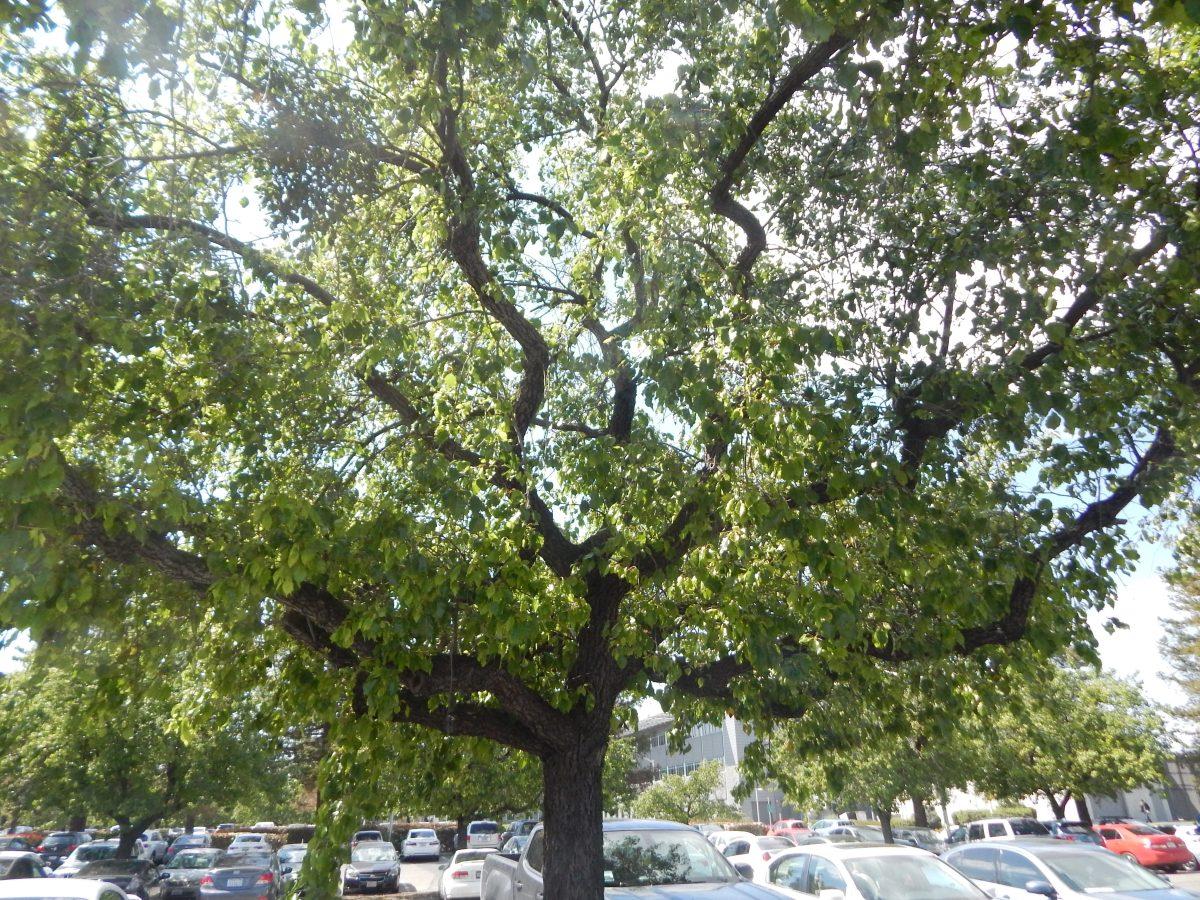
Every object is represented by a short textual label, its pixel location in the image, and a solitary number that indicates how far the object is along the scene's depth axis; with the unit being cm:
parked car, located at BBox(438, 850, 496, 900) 2022
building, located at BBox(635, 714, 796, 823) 5124
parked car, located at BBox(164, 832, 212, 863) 3647
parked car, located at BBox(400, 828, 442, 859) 4353
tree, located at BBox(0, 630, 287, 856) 2467
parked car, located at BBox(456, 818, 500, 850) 3600
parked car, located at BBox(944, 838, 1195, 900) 1045
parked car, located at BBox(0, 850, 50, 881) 1638
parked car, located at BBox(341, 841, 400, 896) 2725
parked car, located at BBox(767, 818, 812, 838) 3597
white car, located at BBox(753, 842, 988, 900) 916
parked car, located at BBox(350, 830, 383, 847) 3906
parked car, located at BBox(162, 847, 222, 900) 1947
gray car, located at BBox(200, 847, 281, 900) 1809
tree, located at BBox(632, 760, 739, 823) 3644
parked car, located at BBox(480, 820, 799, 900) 848
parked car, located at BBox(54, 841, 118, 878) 2145
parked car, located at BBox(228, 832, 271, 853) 1969
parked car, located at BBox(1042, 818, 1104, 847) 2646
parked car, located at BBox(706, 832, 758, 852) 2406
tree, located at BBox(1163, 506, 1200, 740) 4448
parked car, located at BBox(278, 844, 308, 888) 2845
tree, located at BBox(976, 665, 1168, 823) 2806
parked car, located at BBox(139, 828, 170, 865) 3336
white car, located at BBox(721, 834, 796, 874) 1746
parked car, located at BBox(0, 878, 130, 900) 711
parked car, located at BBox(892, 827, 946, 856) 3062
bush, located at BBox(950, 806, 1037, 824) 4053
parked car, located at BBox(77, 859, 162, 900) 1930
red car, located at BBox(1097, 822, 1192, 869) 2594
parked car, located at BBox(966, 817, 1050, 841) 2714
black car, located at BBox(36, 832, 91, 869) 3389
